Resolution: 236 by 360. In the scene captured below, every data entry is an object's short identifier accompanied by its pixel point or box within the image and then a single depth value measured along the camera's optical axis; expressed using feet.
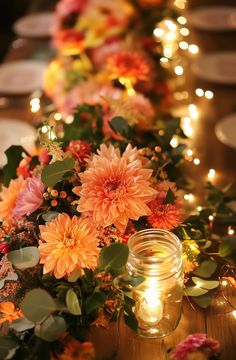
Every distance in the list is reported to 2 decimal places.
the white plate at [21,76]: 7.39
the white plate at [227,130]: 5.86
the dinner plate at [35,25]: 8.99
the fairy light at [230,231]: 3.97
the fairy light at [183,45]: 6.28
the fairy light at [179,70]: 5.09
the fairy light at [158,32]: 6.50
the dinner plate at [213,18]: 8.64
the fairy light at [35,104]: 4.39
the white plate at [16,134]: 6.12
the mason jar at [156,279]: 3.03
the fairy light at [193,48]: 5.76
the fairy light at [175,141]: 5.08
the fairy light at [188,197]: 4.12
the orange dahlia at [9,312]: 3.10
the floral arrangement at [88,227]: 2.91
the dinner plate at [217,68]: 7.11
